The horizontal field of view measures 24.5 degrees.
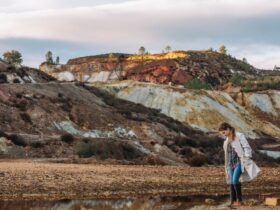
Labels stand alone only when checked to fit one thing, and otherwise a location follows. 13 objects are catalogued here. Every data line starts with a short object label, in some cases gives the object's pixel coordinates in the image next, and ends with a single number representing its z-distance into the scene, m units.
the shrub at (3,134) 42.34
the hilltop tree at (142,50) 157.60
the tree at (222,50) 165.00
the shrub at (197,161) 42.88
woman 15.03
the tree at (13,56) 111.25
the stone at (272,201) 17.09
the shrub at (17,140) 41.69
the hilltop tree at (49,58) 158.96
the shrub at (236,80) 119.12
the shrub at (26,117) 49.97
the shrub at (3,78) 69.16
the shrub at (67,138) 45.39
